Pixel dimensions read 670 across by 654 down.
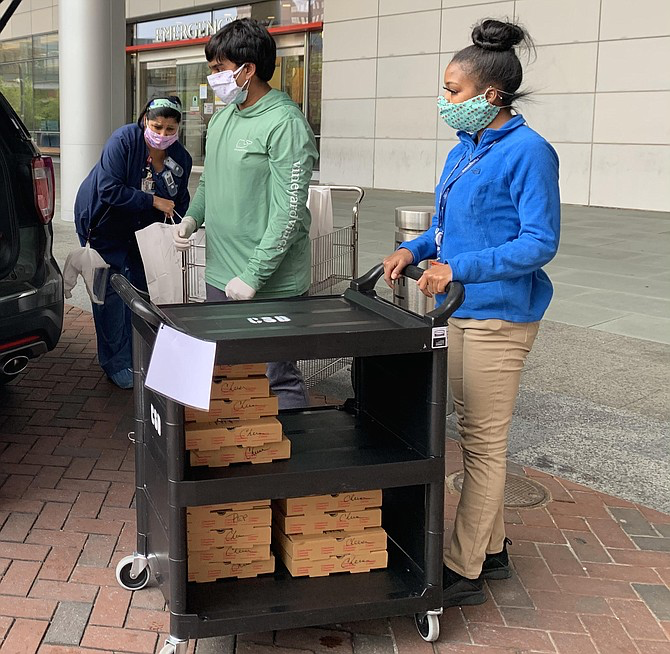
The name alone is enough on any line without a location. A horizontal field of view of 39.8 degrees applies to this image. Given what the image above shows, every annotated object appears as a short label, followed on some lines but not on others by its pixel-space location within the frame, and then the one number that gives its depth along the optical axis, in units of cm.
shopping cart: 466
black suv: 399
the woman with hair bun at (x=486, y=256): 273
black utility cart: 258
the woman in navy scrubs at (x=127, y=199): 491
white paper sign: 237
